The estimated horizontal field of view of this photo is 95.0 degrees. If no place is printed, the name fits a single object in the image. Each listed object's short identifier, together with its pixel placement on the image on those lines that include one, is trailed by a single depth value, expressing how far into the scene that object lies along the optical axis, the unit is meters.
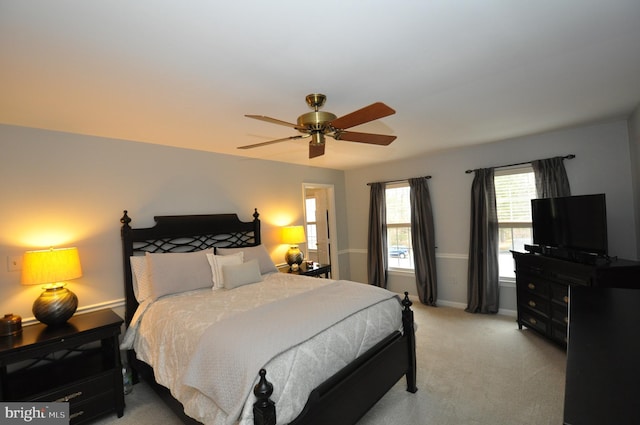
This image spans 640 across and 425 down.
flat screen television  2.81
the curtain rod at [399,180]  4.71
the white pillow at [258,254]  3.50
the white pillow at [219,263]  3.11
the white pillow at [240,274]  3.03
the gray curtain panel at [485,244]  4.09
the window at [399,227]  5.10
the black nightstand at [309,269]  4.20
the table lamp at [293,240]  4.31
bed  1.58
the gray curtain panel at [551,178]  3.57
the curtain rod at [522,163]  3.53
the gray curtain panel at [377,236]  5.22
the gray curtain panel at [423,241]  4.65
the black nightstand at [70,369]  2.07
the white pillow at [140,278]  2.86
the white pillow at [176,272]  2.76
